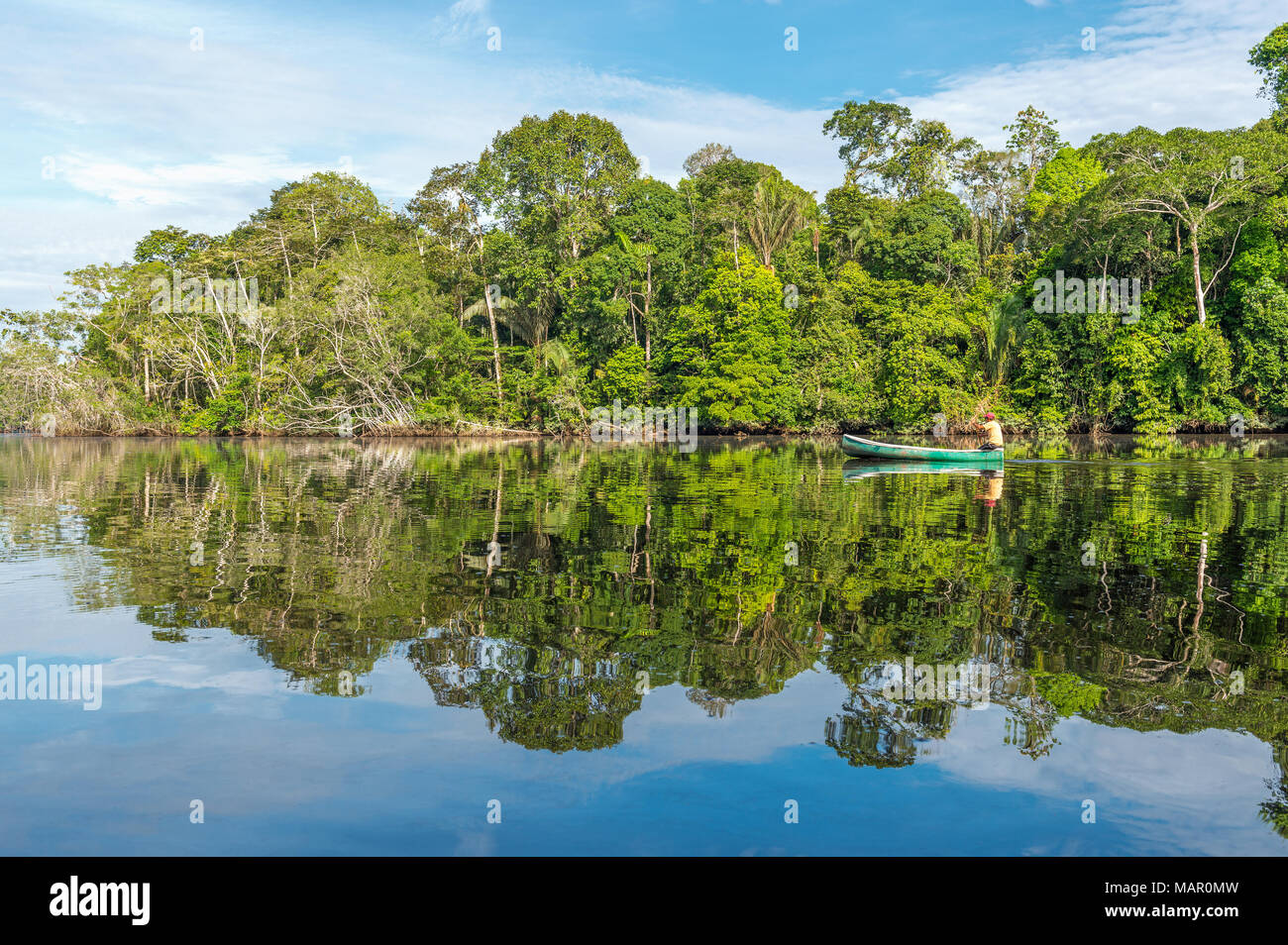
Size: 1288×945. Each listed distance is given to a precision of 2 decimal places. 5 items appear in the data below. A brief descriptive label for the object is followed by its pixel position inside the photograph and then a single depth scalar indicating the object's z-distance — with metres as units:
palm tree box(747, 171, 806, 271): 54.25
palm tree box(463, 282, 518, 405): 56.56
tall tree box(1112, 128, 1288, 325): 39.34
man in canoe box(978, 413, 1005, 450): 25.73
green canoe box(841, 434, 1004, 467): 25.41
